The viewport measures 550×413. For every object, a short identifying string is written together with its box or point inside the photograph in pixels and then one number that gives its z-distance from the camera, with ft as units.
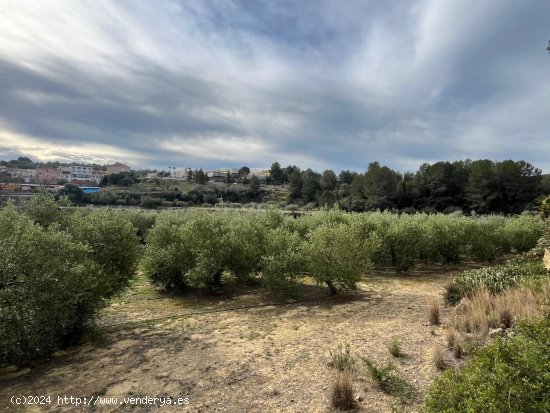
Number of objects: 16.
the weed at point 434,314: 24.97
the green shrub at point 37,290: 19.57
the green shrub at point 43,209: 32.81
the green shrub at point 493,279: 28.58
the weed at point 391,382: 15.11
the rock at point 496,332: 18.16
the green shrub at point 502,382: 8.63
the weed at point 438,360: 16.99
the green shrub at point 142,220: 87.62
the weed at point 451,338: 19.13
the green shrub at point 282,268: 36.52
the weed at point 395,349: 19.35
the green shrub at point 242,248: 40.32
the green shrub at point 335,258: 36.63
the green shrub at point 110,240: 30.86
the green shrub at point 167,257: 39.93
